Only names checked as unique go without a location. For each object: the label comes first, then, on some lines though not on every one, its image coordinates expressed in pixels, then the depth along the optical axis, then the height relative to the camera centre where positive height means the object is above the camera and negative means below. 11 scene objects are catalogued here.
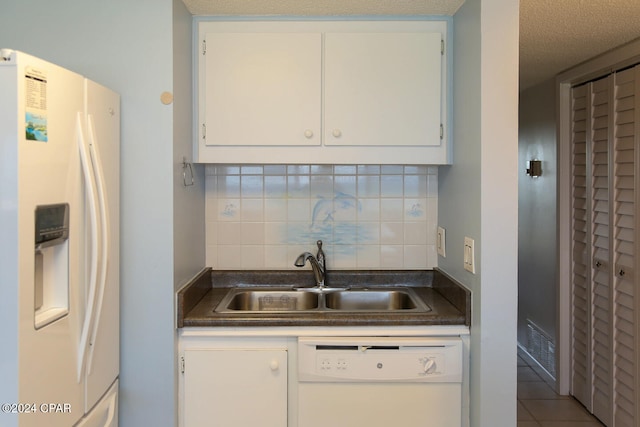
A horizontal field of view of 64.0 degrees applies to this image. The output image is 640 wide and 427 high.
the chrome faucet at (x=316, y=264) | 2.45 -0.34
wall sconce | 3.80 +0.19
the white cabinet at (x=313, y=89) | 2.19 +0.45
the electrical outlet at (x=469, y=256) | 1.93 -0.24
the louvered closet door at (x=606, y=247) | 2.74 -0.31
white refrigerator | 1.25 -0.15
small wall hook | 2.10 +0.08
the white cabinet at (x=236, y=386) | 1.95 -0.74
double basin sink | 2.43 -0.50
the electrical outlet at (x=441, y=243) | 2.40 -0.24
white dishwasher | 1.93 -0.71
